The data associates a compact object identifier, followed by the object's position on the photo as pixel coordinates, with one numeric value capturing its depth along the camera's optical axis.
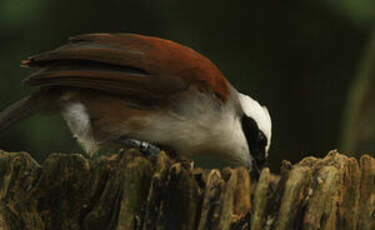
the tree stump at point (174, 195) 5.16
